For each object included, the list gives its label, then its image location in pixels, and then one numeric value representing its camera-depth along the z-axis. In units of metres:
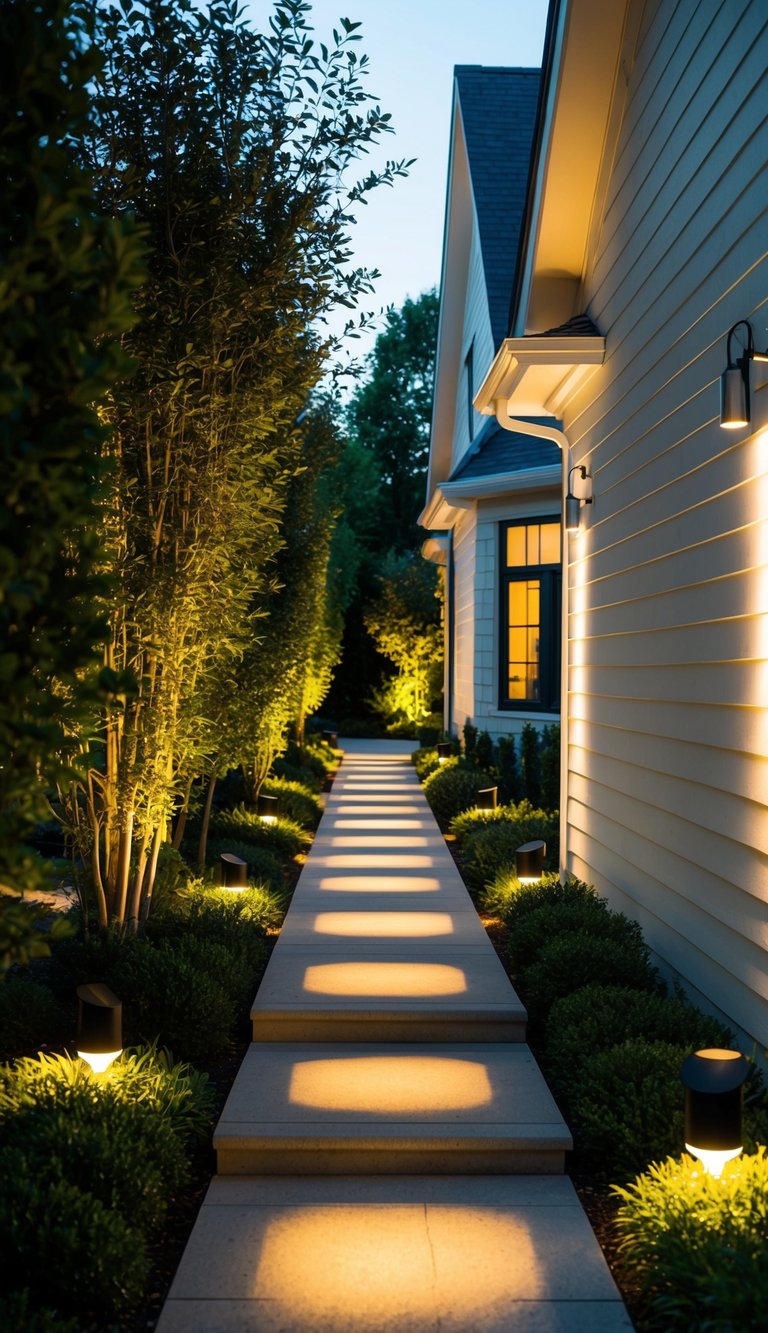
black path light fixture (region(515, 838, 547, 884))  7.24
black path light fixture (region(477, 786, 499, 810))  10.31
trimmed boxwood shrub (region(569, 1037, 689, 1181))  3.75
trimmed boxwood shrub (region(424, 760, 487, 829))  11.49
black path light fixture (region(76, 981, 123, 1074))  4.00
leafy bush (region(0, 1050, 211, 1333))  3.09
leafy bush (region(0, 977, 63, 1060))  4.86
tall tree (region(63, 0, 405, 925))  5.24
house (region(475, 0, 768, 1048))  4.01
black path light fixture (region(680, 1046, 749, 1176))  3.24
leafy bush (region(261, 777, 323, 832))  11.03
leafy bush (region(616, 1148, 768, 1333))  2.68
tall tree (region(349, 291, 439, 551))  40.81
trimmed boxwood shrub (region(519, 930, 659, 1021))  5.17
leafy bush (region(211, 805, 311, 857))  9.47
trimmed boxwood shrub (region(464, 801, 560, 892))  8.24
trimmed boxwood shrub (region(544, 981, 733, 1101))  4.30
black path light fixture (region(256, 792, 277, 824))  10.07
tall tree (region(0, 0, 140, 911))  2.17
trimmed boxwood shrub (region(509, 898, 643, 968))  5.73
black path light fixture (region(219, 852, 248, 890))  7.12
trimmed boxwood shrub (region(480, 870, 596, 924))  6.66
